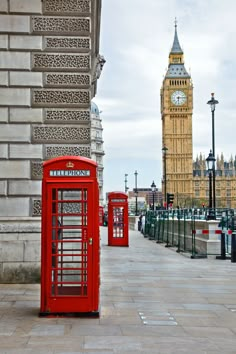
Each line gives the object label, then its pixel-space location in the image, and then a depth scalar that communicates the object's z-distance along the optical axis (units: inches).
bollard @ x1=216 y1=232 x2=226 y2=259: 674.6
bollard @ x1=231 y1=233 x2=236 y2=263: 649.0
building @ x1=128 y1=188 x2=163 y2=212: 5248.0
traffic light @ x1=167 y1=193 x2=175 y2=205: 1644.9
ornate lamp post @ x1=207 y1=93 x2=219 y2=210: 1060.7
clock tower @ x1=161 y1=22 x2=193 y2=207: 6038.4
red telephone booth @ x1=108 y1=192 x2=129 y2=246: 925.8
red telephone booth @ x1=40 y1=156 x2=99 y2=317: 304.5
